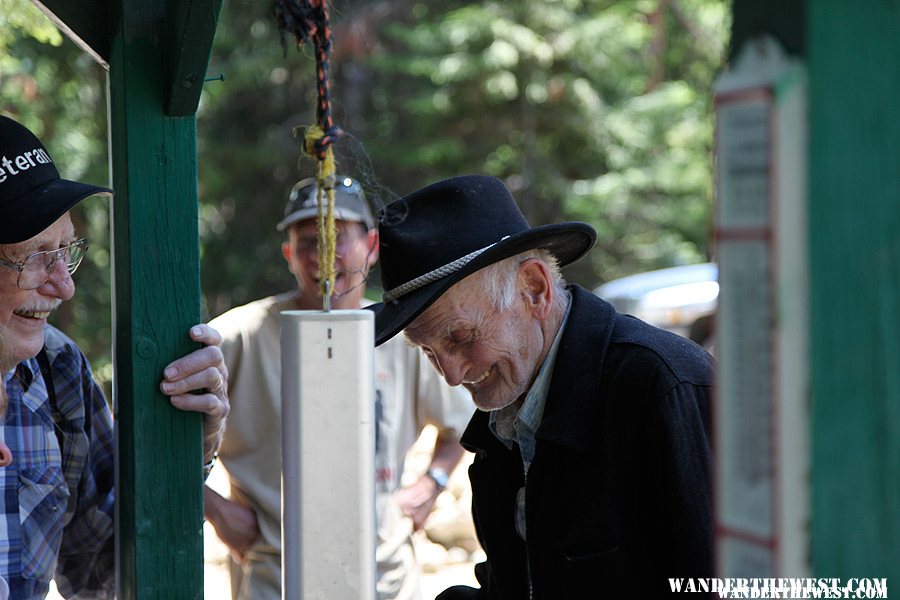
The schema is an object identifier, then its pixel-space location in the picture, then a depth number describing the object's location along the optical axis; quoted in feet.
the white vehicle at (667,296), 39.81
